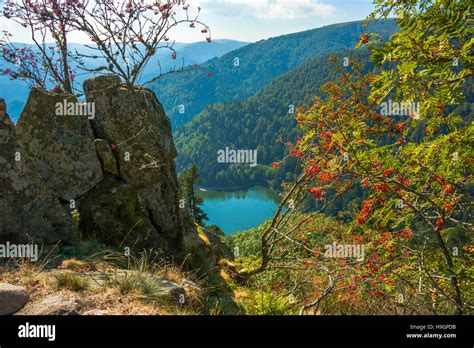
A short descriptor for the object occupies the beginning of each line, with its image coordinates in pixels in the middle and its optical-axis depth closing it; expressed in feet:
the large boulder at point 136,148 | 31.86
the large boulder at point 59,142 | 27.76
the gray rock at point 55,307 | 13.98
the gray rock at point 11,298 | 14.47
